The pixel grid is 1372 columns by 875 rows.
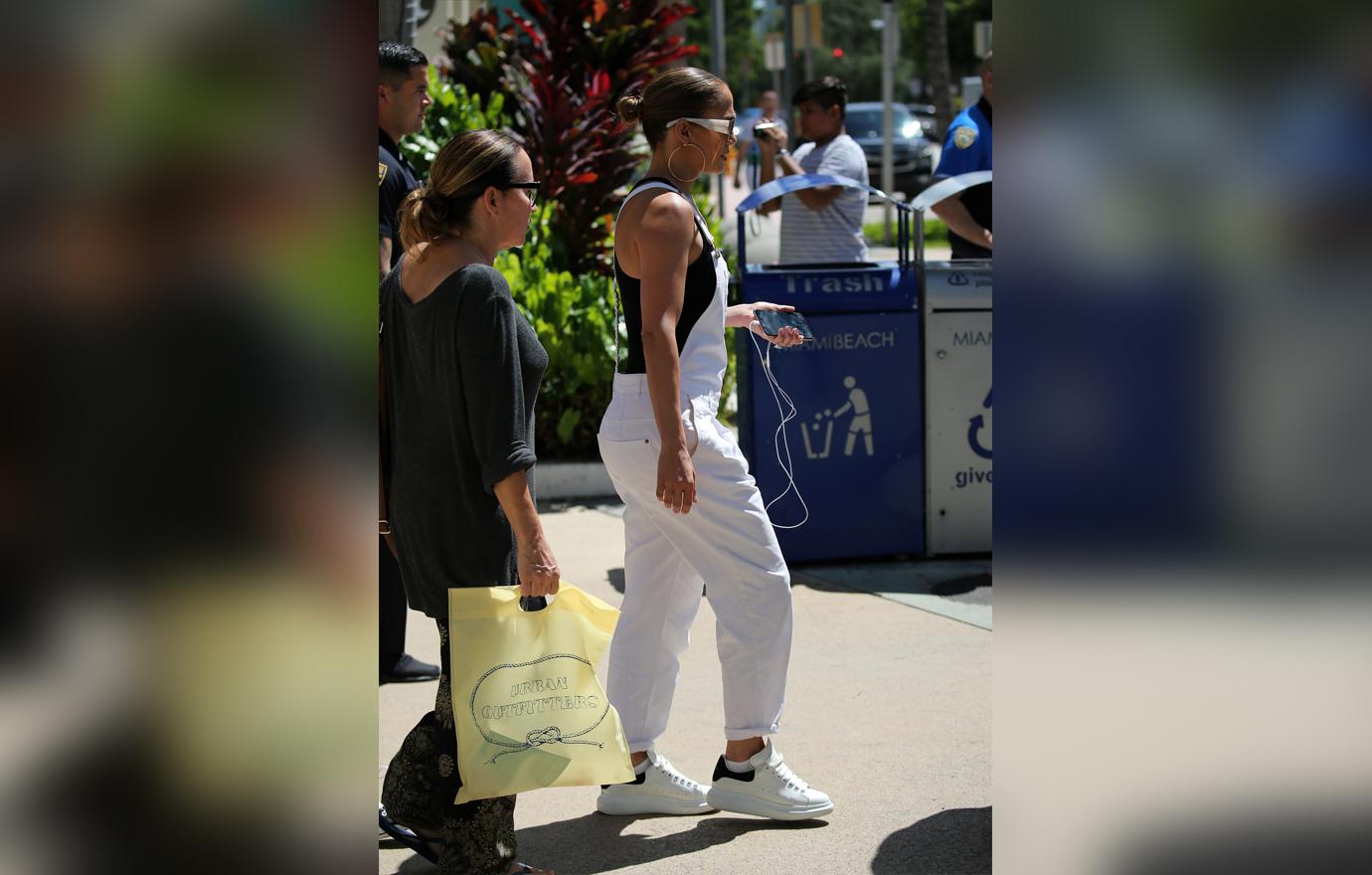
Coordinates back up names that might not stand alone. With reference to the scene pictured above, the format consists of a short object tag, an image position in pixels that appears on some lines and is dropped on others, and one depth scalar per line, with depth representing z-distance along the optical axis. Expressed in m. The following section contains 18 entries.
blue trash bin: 12.85
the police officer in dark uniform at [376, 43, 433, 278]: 9.83
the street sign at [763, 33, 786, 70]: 61.23
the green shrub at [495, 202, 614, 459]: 16.41
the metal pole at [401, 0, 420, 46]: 17.45
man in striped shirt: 15.34
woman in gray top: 6.39
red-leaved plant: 17.92
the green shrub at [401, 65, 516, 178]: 17.05
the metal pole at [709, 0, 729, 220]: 42.25
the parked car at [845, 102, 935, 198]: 68.06
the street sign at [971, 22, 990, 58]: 32.82
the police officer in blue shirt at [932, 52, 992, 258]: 13.54
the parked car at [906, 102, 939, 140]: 81.91
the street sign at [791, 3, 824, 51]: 49.71
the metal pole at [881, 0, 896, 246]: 45.41
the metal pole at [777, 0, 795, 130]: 48.66
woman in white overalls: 7.43
